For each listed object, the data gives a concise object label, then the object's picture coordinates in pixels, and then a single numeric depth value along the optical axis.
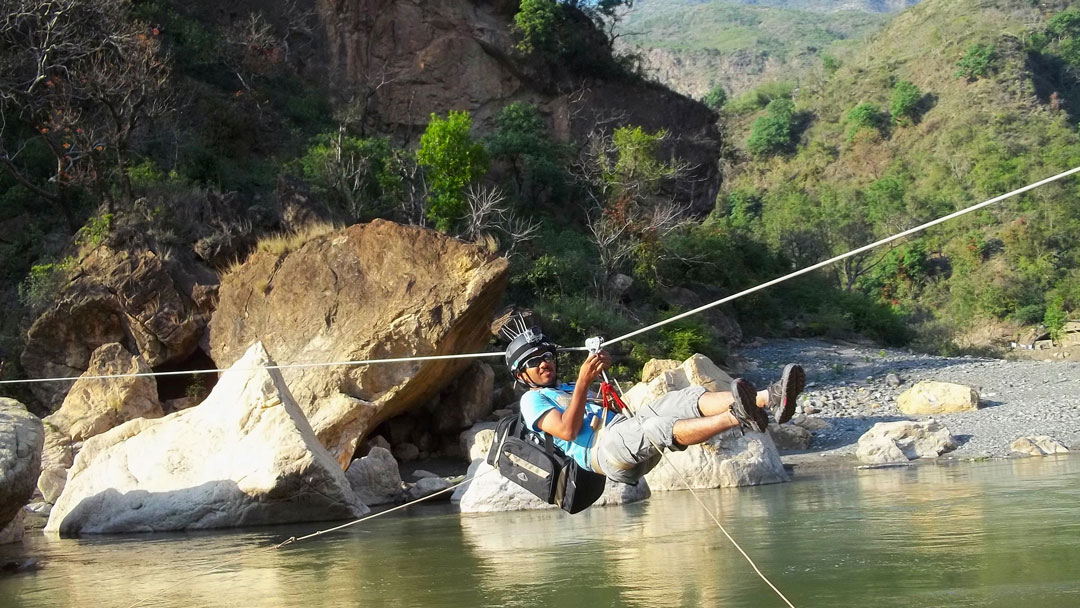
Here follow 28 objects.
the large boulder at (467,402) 20.58
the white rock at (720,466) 14.97
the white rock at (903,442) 18.06
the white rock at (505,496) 14.20
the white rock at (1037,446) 17.72
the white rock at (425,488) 16.29
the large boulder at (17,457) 10.89
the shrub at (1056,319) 45.19
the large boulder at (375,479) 15.80
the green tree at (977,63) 70.75
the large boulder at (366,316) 17.81
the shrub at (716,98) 91.61
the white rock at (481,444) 17.07
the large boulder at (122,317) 22.12
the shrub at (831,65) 87.75
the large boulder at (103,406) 18.45
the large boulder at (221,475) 13.27
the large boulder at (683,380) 16.09
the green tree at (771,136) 76.81
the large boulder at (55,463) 16.78
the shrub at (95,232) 23.75
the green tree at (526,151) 36.38
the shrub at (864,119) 72.69
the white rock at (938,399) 22.66
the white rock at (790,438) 20.36
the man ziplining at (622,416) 5.86
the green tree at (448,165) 30.65
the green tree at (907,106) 71.88
